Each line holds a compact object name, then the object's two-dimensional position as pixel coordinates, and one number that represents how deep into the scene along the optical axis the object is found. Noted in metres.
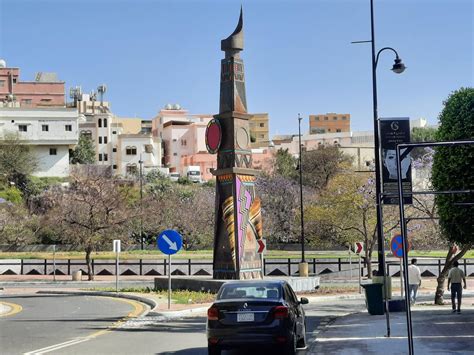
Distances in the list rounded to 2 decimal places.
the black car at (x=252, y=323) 13.99
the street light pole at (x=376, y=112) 22.38
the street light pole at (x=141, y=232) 68.53
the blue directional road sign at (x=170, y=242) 24.11
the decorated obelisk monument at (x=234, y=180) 30.50
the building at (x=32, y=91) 134.00
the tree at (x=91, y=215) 46.38
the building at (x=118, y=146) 129.88
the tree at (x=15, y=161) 95.50
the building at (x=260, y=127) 177.80
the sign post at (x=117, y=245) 33.25
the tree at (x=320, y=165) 93.88
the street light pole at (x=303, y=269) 44.56
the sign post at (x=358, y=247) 34.53
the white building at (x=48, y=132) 107.38
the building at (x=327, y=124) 181.00
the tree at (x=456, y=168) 21.20
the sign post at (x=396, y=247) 24.84
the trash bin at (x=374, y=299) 22.38
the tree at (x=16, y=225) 69.88
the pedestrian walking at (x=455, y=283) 22.58
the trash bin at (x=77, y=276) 47.34
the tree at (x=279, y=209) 76.94
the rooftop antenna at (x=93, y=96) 159.62
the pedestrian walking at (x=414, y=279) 26.56
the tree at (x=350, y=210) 45.84
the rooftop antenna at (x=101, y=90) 156.00
